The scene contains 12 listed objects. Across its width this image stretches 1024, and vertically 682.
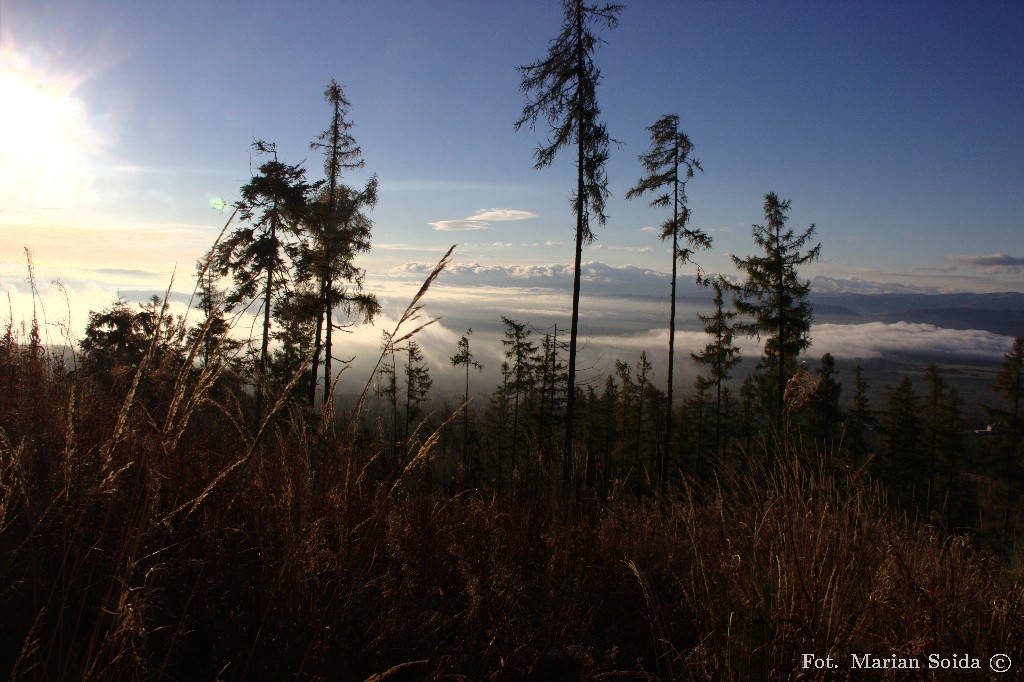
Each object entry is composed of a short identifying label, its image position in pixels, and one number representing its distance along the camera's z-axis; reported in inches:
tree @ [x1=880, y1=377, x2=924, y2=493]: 1231.5
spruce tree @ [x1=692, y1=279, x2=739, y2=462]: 914.1
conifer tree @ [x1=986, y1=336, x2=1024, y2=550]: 1111.0
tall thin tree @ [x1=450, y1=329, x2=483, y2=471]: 1189.1
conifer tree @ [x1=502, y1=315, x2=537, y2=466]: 1178.0
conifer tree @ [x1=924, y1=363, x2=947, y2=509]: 1248.8
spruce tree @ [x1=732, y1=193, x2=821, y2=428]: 808.9
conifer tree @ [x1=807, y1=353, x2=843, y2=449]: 1163.9
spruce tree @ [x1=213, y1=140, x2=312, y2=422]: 637.3
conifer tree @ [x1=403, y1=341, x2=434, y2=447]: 1537.9
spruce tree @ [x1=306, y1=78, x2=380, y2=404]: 693.9
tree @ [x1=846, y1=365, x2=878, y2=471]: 1204.7
